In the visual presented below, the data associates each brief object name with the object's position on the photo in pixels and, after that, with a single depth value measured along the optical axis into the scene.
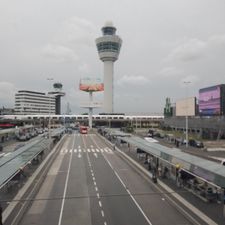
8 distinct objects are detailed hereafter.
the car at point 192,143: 84.93
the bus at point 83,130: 149.68
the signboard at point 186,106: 104.50
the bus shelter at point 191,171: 26.71
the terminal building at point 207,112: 105.88
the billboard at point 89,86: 182.38
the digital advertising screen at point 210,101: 112.44
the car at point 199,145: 81.27
